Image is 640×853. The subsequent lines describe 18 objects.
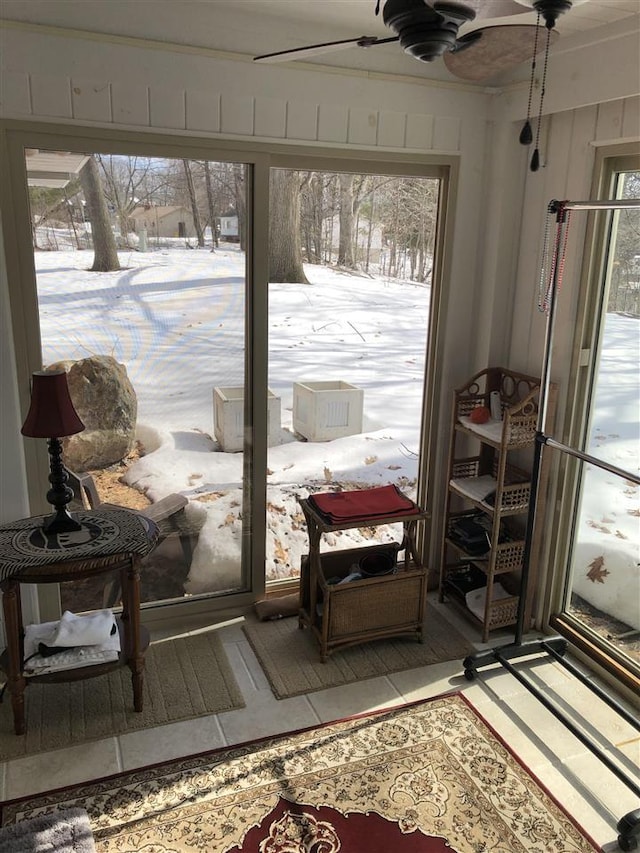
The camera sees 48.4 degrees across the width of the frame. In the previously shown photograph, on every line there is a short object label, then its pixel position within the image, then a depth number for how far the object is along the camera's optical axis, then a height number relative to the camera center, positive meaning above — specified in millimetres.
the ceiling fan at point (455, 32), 1279 +409
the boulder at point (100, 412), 3078 -787
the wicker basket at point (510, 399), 3158 -764
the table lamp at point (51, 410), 2590 -653
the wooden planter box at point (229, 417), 3350 -853
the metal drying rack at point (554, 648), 2354 -1678
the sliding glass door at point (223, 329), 2914 -435
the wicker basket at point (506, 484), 3288 -1163
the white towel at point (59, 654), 2666 -1575
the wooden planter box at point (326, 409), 3488 -847
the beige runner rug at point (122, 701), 2740 -1882
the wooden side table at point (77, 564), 2555 -1184
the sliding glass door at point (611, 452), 2949 -891
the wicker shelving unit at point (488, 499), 3250 -1197
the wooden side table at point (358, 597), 3178 -1606
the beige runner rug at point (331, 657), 3104 -1875
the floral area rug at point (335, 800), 2301 -1886
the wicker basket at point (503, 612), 3426 -1758
